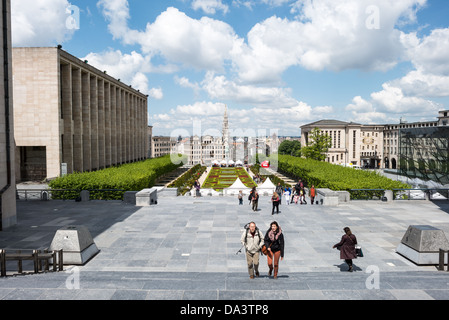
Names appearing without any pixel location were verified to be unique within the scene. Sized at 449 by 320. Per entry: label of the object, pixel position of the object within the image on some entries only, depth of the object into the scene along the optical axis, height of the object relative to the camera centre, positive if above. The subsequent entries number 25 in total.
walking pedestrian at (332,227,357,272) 11.34 -3.17
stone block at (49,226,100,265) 12.40 -3.33
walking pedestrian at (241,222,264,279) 10.13 -2.72
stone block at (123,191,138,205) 24.75 -3.25
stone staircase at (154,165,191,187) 70.81 -6.14
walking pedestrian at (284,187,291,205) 25.56 -3.25
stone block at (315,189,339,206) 24.42 -3.39
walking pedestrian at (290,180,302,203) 26.22 -2.90
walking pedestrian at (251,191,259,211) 22.22 -3.24
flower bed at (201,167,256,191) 73.25 -6.91
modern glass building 41.50 -0.56
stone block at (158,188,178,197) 28.97 -3.50
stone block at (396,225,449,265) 12.38 -3.43
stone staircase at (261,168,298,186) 69.75 -6.22
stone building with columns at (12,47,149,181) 37.91 +4.67
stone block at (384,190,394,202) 25.36 -3.35
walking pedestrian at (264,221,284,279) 10.20 -2.70
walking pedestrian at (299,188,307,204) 25.92 -3.46
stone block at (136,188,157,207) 24.24 -3.26
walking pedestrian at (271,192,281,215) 21.02 -2.99
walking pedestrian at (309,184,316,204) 25.40 -3.25
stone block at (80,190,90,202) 25.95 -3.24
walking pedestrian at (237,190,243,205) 25.08 -3.47
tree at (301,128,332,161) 87.31 +0.38
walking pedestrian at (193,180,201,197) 29.99 -3.47
